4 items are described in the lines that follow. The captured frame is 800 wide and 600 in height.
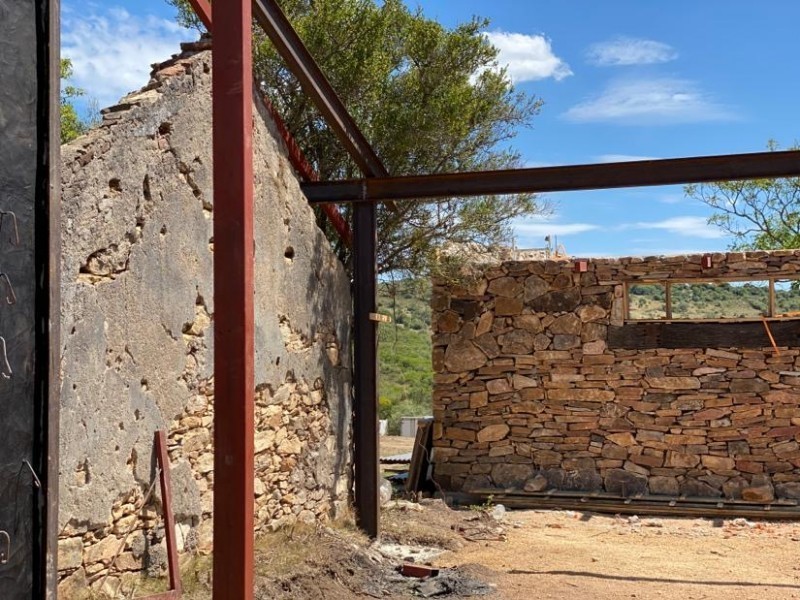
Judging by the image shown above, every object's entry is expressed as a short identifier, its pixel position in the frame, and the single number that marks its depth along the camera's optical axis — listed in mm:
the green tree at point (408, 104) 9461
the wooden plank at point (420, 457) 11016
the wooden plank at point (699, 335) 10305
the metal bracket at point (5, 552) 2102
